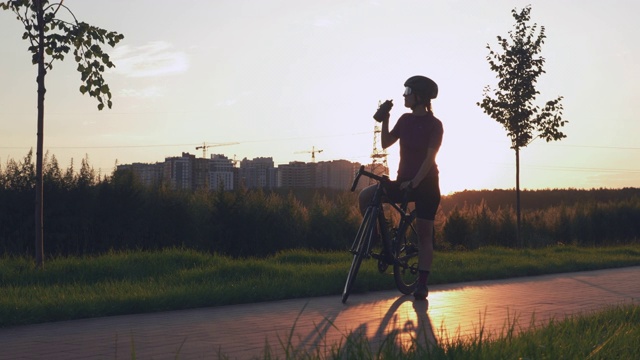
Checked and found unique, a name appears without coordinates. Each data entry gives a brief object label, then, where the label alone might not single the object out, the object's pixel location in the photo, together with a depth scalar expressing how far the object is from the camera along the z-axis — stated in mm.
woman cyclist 9055
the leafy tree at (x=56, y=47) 11125
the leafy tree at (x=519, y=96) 23453
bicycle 8531
